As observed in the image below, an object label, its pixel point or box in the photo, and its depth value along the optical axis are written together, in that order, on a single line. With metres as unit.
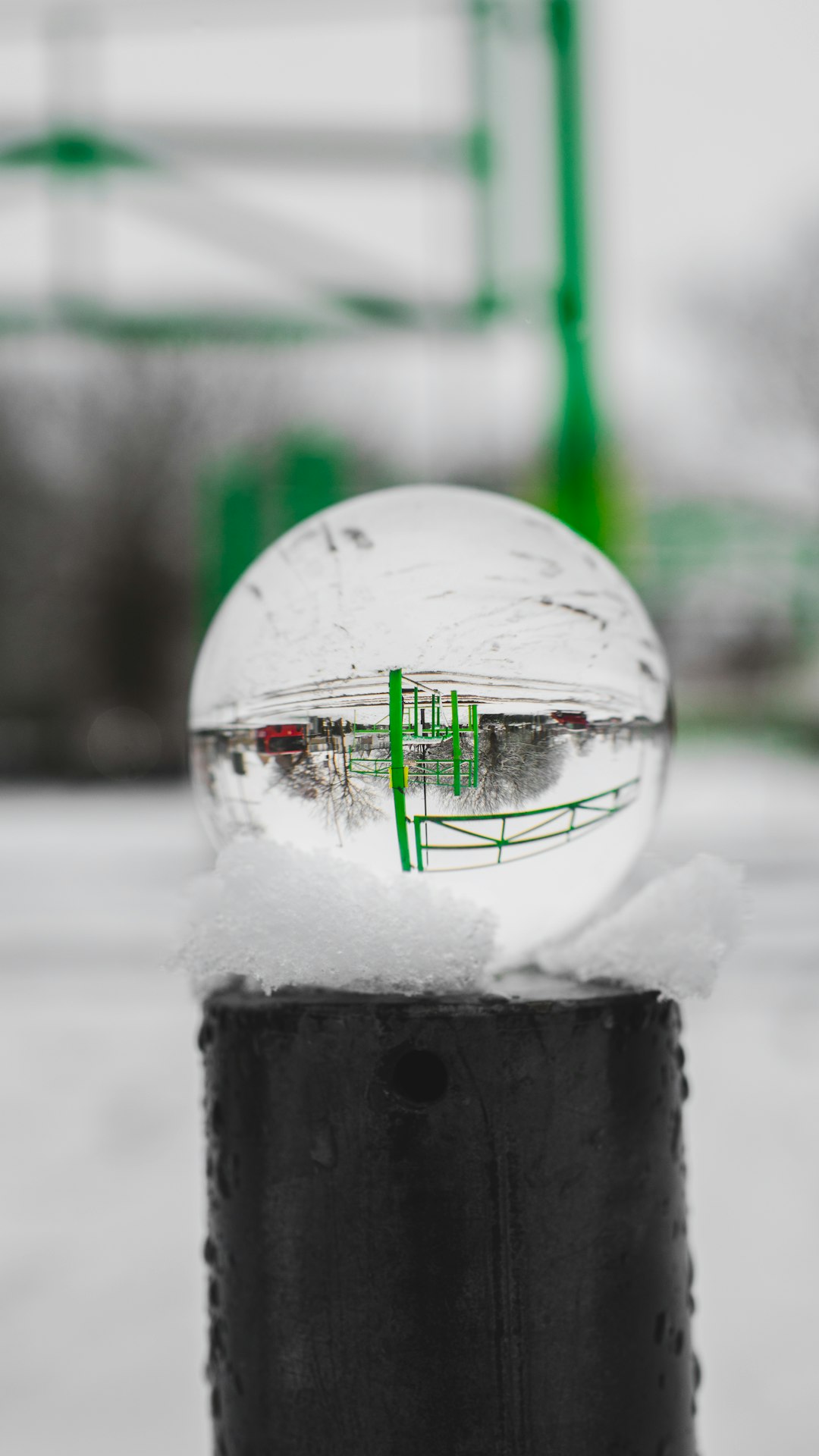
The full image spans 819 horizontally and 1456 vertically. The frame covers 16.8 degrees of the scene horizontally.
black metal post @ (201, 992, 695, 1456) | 0.42
